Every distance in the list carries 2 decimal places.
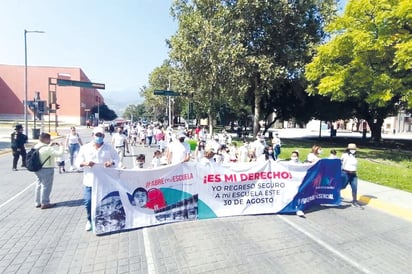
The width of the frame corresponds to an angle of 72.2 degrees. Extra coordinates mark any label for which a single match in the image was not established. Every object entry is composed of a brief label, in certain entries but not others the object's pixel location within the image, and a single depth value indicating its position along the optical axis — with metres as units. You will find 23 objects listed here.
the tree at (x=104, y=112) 99.38
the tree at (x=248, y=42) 22.73
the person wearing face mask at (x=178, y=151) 8.16
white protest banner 5.54
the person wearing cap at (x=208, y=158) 6.76
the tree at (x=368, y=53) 13.76
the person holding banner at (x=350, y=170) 7.31
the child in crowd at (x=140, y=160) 7.36
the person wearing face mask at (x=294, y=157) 9.23
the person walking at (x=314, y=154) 8.12
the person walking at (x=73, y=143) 11.19
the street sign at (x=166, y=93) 31.28
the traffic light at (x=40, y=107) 23.84
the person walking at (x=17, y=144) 10.89
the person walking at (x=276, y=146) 13.48
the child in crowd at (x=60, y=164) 10.67
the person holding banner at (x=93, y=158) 5.44
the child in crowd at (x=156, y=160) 8.65
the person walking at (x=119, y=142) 12.59
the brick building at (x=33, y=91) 82.56
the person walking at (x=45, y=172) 6.53
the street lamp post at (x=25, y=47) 21.19
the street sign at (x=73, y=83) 32.66
